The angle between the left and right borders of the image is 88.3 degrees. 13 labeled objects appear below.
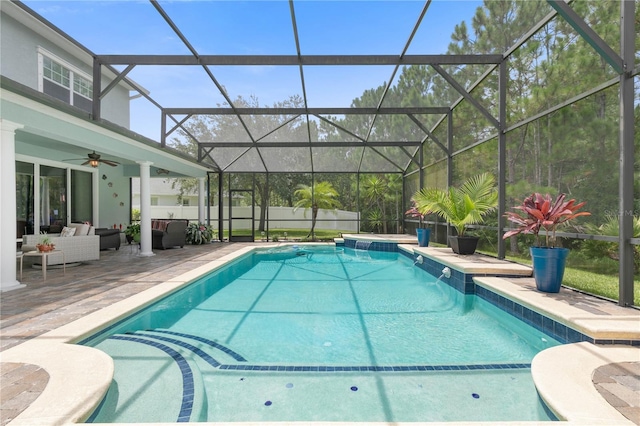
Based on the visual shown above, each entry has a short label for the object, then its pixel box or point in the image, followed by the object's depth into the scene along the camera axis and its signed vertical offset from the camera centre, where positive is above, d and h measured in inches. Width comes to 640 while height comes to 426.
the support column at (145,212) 334.0 -0.9
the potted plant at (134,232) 419.8 -26.6
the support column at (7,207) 179.9 +2.2
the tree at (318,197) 573.9 +25.3
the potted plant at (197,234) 453.4 -31.3
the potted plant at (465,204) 278.7 +6.4
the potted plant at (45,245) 220.4 -23.5
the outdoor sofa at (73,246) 254.2 -28.0
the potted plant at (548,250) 165.3 -19.3
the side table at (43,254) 215.5 -28.5
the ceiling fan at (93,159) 293.8 +47.0
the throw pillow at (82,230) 295.0 -16.9
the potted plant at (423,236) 365.4 -27.3
